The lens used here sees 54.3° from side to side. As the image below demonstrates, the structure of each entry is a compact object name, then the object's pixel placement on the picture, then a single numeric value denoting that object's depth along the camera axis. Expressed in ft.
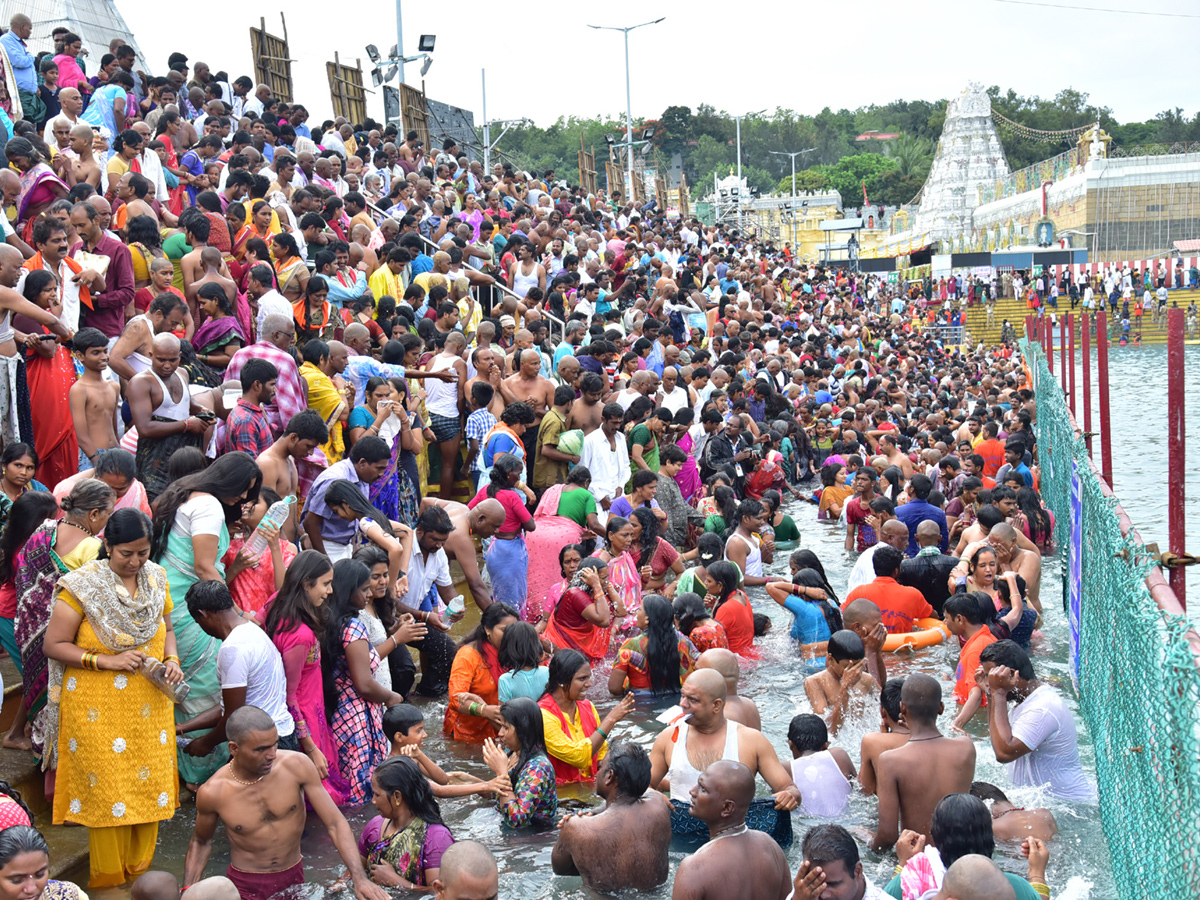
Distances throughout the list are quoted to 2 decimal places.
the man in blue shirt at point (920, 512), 37.37
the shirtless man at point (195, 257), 30.17
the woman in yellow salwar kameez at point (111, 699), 16.63
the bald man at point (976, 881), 13.05
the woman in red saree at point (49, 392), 22.77
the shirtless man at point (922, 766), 18.45
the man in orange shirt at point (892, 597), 31.35
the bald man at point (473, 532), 26.37
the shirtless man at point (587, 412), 35.17
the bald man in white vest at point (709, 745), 18.69
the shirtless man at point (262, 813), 16.35
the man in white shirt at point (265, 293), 29.89
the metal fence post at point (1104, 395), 29.63
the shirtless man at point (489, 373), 33.99
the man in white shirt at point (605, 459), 34.81
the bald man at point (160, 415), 22.94
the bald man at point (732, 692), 20.04
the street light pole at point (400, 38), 86.69
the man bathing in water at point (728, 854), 14.67
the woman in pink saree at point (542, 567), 29.50
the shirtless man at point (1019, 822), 19.42
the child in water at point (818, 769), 20.72
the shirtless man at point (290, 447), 22.45
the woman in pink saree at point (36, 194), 29.60
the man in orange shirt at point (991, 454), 49.62
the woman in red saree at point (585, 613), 26.68
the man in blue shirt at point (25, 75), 42.14
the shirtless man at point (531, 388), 34.76
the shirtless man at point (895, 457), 47.93
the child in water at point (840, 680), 23.49
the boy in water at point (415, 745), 20.13
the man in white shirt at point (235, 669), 18.02
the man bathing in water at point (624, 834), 18.01
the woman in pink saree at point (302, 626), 19.07
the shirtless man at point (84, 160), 34.40
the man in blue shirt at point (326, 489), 23.86
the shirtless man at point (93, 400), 21.86
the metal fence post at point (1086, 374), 36.78
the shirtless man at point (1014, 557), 30.42
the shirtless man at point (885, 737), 19.70
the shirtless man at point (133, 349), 23.48
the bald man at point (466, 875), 14.75
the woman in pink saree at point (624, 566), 29.22
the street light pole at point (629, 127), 155.43
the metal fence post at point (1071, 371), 48.20
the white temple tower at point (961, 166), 292.81
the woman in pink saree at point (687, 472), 39.81
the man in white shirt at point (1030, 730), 20.72
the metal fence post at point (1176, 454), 19.35
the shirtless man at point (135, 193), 32.63
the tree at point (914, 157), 376.89
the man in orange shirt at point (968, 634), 24.85
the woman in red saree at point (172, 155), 38.86
